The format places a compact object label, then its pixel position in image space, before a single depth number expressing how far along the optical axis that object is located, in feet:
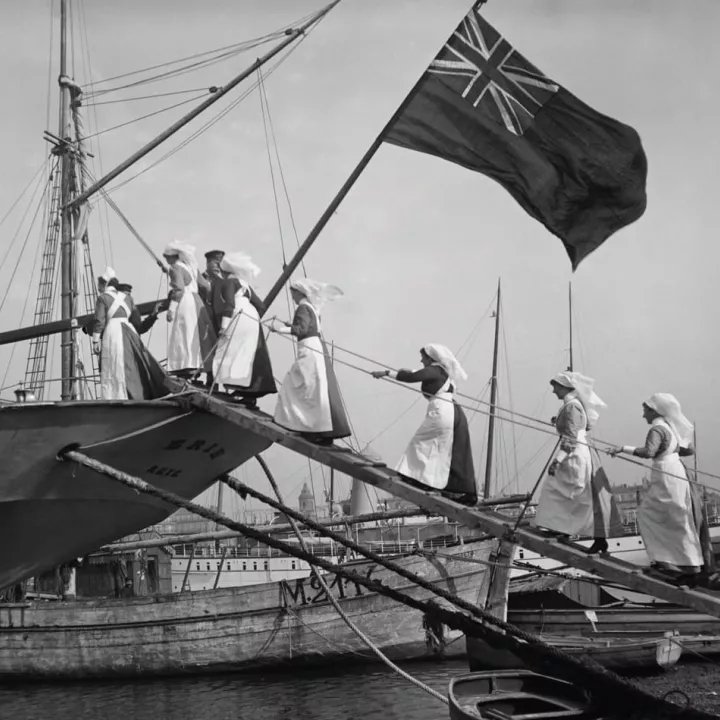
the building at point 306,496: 308.75
